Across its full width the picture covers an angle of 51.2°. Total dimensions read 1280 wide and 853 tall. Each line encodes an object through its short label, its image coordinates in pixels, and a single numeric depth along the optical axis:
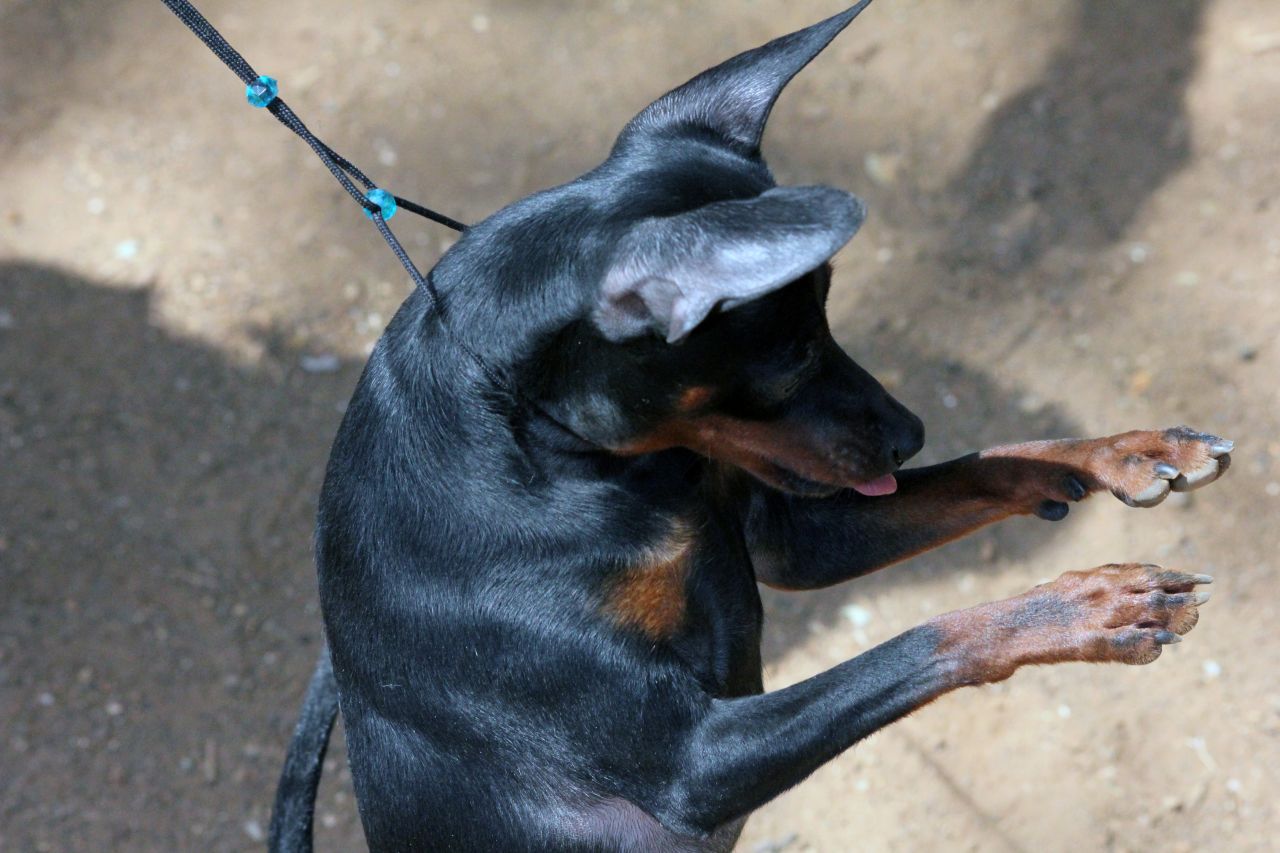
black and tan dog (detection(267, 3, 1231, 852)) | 2.44
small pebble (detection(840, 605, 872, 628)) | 4.73
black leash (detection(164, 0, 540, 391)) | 2.60
